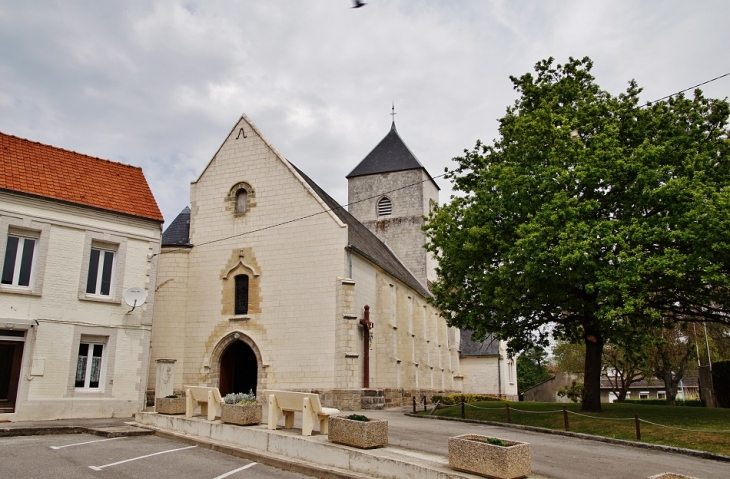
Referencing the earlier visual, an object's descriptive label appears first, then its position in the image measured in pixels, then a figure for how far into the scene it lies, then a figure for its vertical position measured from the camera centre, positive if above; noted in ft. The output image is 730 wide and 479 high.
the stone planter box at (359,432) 31.81 -2.76
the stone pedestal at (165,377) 59.62 +0.39
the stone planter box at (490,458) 25.64 -3.38
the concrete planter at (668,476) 23.27 -3.72
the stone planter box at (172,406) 46.68 -1.93
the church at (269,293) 74.43 +11.64
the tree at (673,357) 105.19 +4.16
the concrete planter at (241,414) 39.63 -2.20
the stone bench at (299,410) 35.37 -1.77
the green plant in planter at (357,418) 32.95 -2.05
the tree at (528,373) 241.55 +3.02
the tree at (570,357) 139.54 +5.70
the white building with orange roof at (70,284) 53.57 +9.24
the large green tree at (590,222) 50.49 +14.30
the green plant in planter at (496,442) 26.86 -2.75
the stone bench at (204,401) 43.11 -1.44
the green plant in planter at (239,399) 42.14 -1.27
